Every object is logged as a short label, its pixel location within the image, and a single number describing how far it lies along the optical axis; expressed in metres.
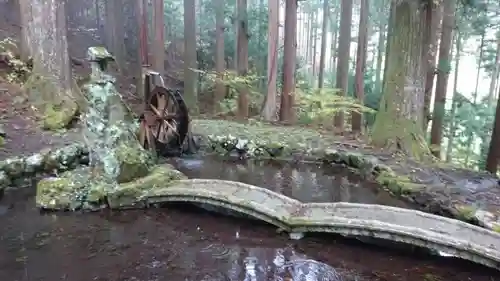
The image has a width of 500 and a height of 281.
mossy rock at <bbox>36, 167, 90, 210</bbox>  6.14
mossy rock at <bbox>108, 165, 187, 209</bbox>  6.31
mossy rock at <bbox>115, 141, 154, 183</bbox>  6.59
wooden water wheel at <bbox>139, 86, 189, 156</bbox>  8.88
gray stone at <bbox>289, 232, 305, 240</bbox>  5.38
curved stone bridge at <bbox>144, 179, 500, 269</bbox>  4.68
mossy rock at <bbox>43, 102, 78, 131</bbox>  9.35
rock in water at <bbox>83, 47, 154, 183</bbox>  6.64
